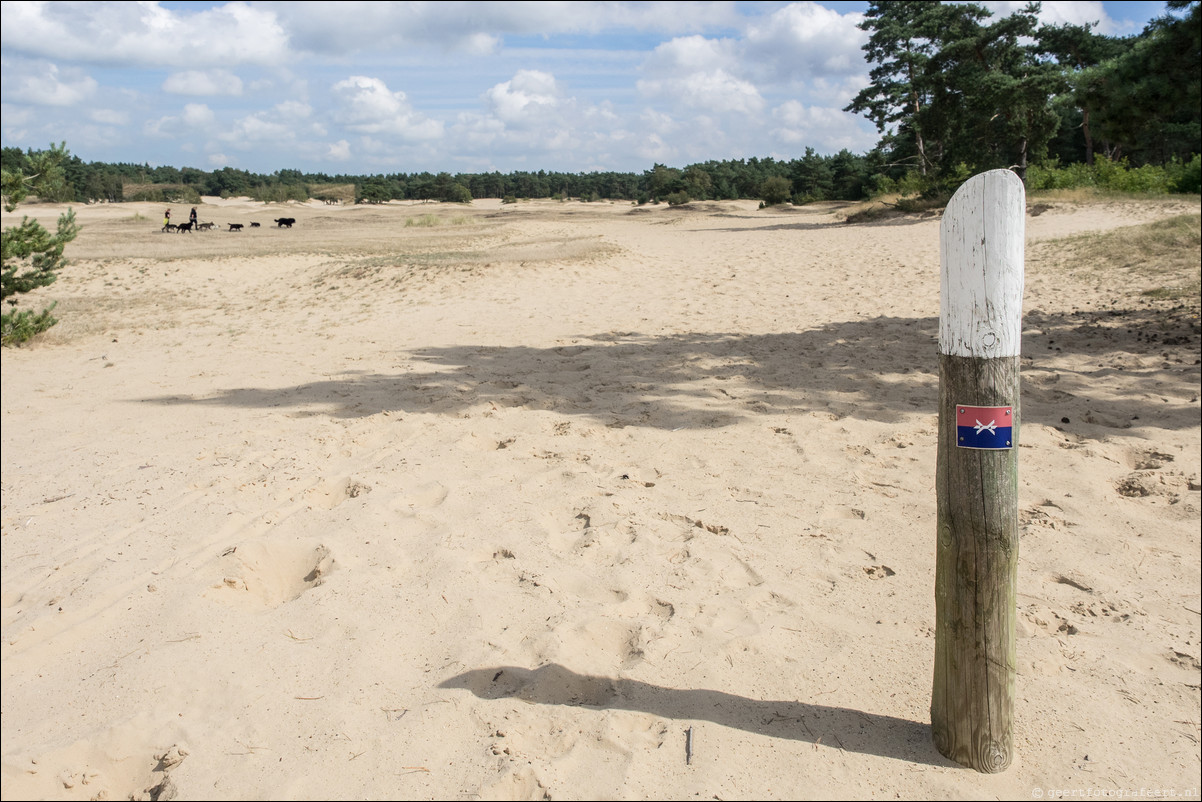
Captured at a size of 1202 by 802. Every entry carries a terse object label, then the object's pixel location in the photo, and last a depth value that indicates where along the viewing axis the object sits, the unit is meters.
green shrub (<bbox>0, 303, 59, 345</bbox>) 9.21
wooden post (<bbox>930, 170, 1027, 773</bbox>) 2.35
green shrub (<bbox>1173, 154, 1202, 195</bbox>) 20.28
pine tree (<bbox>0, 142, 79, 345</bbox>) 8.62
